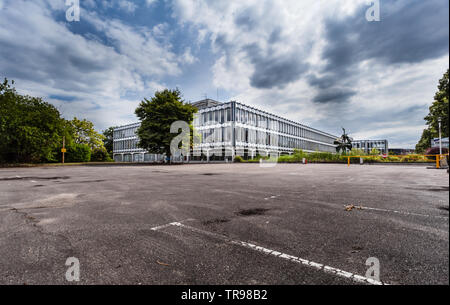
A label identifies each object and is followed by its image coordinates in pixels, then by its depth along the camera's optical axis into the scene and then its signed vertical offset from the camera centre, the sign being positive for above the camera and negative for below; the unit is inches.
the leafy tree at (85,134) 2095.2 +226.1
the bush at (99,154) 2274.4 +20.8
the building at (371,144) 3752.5 +194.3
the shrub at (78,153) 1872.5 +27.2
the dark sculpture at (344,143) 2044.5 +116.2
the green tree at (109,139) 3508.9 +271.1
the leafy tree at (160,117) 1382.9 +254.0
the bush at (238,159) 1889.8 -31.5
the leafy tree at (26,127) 1179.9 +166.6
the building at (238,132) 2070.6 +246.5
